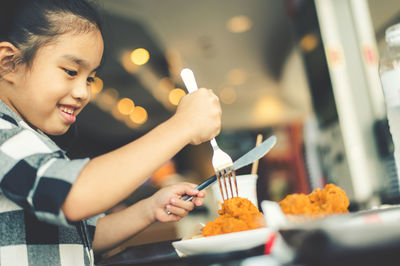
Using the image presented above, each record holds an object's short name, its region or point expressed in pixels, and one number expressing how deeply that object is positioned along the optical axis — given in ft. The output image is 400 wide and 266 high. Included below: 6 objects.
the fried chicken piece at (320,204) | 2.14
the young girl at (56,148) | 2.17
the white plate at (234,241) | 1.97
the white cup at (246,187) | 2.94
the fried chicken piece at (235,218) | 2.20
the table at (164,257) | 1.98
